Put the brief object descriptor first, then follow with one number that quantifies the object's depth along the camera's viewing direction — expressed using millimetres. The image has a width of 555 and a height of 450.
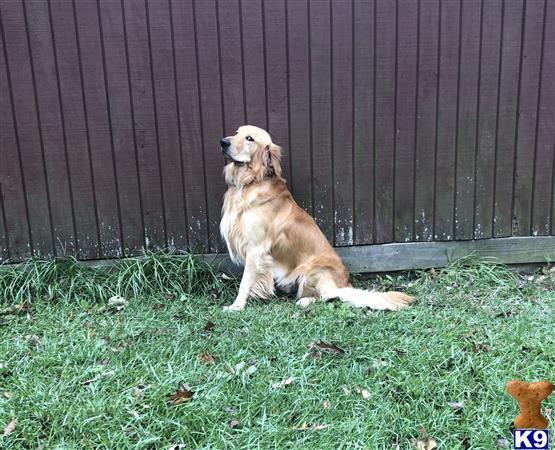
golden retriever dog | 3645
